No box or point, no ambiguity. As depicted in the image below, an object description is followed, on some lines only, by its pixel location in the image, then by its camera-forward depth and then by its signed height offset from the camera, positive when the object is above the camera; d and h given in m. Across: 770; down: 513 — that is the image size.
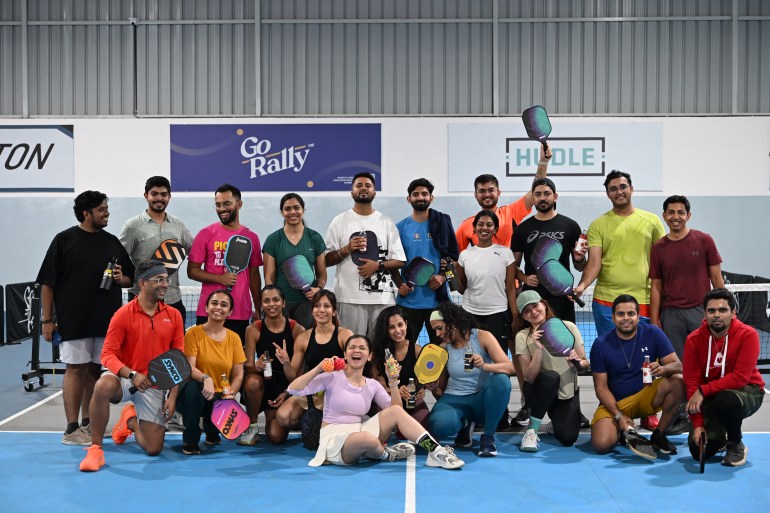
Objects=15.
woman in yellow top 6.36 -0.89
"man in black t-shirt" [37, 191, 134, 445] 6.65 -0.39
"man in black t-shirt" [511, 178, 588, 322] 7.06 +0.10
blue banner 15.30 +1.67
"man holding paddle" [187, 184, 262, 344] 7.04 -0.14
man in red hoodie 5.95 -0.94
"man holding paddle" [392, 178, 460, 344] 7.16 -0.03
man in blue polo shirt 6.32 -0.97
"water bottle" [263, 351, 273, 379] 6.63 -0.97
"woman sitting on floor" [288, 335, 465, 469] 5.95 -1.26
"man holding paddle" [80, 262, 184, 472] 6.12 -0.78
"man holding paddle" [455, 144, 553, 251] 7.29 +0.35
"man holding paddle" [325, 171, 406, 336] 7.09 -0.14
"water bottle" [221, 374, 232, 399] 6.42 -1.09
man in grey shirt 7.09 +0.12
